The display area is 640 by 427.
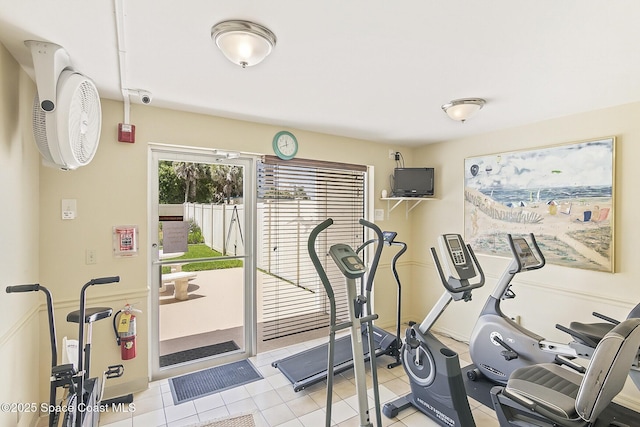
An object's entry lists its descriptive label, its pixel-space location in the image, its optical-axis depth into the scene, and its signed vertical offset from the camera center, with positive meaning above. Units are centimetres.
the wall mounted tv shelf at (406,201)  393 +15
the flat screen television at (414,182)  396 +38
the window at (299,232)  344 -23
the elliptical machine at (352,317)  186 -64
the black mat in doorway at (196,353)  298 -138
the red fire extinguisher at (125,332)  253 -96
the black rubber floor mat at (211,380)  264 -150
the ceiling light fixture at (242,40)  151 +84
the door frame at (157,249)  281 -35
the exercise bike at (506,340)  247 -103
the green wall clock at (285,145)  329 +71
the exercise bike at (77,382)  166 -94
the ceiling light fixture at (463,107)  246 +82
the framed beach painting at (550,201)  266 +11
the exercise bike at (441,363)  208 -108
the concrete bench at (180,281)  291 -63
